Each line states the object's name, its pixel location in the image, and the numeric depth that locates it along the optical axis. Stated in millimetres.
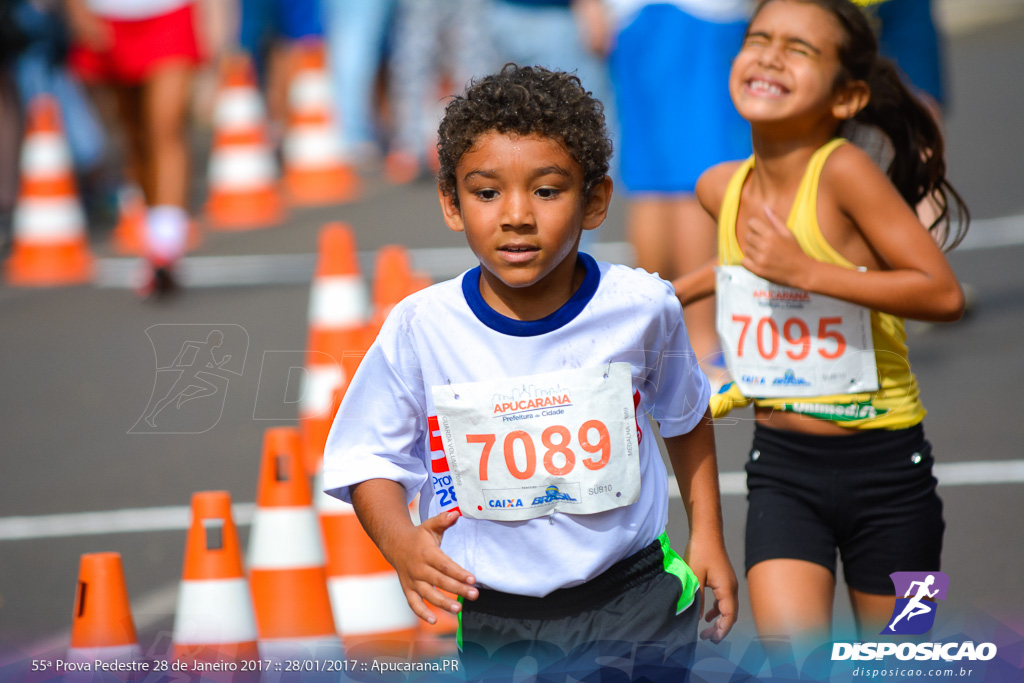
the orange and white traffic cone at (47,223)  17375
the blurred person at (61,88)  18906
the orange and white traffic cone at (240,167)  20016
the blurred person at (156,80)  15656
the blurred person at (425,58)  22109
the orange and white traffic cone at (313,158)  21562
